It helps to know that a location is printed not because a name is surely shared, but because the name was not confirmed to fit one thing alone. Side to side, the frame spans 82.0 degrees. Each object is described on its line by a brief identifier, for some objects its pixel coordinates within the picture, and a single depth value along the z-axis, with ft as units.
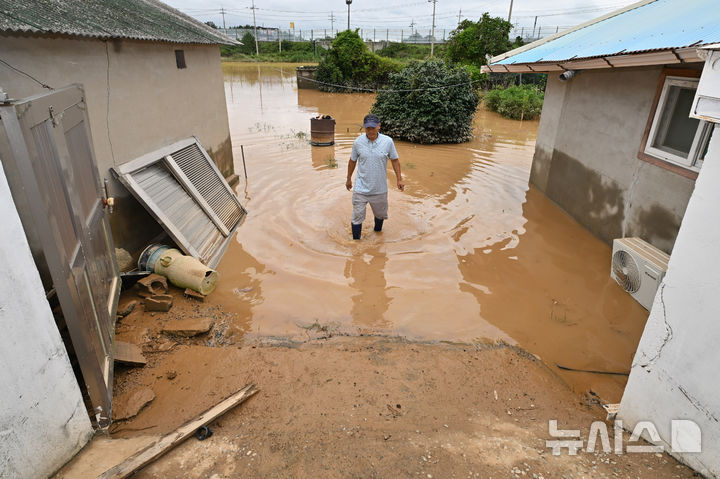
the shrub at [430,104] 42.86
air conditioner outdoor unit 14.81
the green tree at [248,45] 176.95
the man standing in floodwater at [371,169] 18.94
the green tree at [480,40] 79.36
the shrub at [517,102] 58.59
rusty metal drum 41.34
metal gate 7.17
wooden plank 7.47
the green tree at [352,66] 93.09
